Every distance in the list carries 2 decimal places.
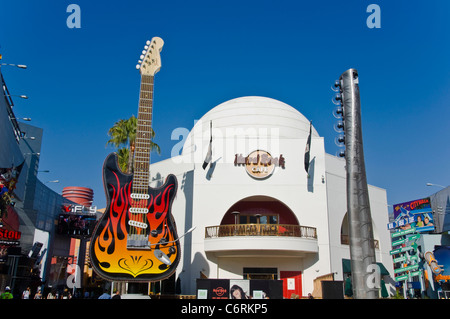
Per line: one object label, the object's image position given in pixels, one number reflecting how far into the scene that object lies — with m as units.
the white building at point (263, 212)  23.94
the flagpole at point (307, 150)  23.81
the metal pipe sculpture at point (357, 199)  16.36
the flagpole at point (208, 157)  24.90
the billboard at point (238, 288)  16.92
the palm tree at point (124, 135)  25.03
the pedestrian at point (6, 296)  15.73
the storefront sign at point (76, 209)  40.66
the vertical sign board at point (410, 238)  26.37
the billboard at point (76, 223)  40.00
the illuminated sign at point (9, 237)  23.83
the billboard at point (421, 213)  39.03
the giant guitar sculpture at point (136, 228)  16.73
